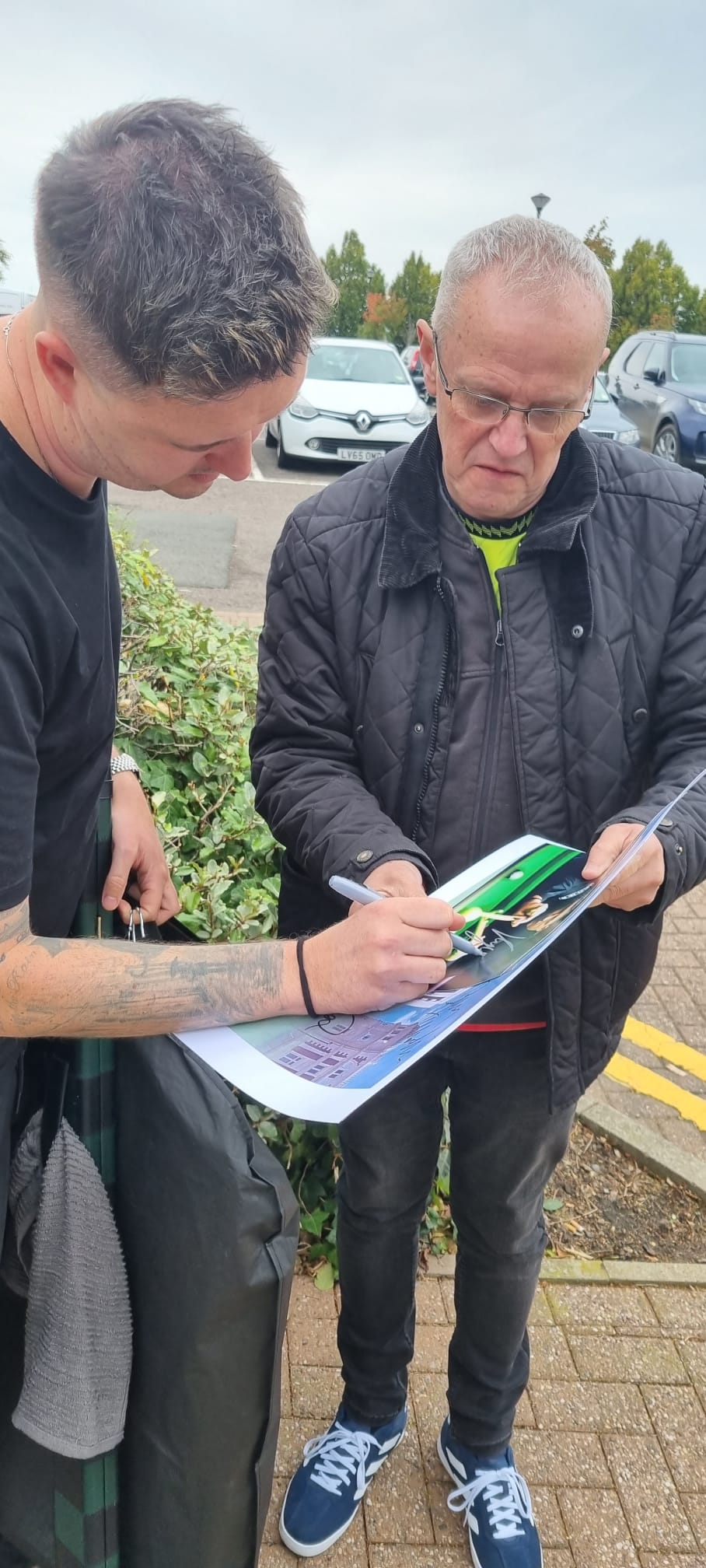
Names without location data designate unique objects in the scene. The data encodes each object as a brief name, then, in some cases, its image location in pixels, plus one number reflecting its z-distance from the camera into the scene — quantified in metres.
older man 1.62
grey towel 1.29
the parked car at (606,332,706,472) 12.58
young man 1.03
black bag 1.17
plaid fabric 1.32
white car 12.56
